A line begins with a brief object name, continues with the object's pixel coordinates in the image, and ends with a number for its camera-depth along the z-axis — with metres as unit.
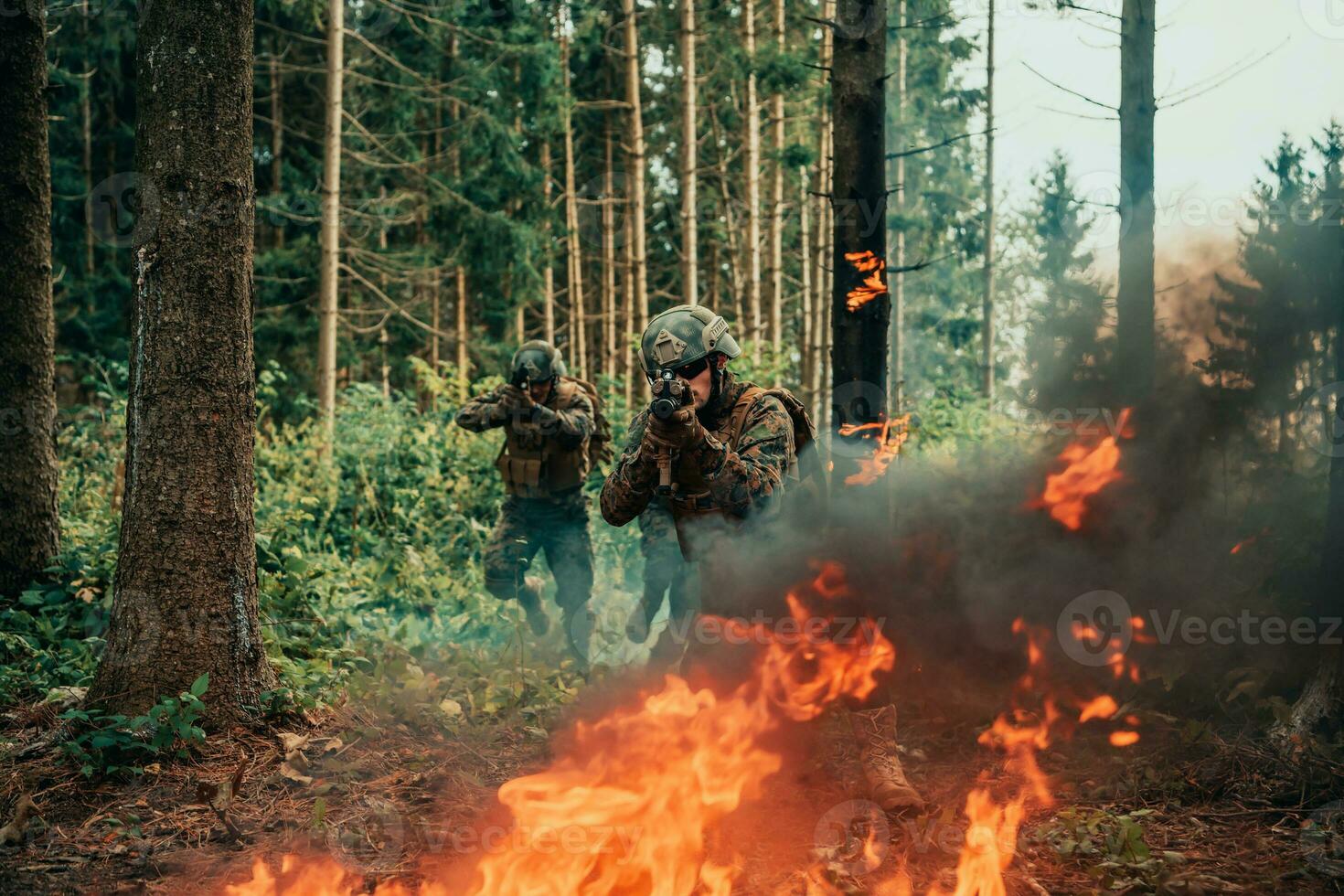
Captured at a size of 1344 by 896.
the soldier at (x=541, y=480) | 7.92
